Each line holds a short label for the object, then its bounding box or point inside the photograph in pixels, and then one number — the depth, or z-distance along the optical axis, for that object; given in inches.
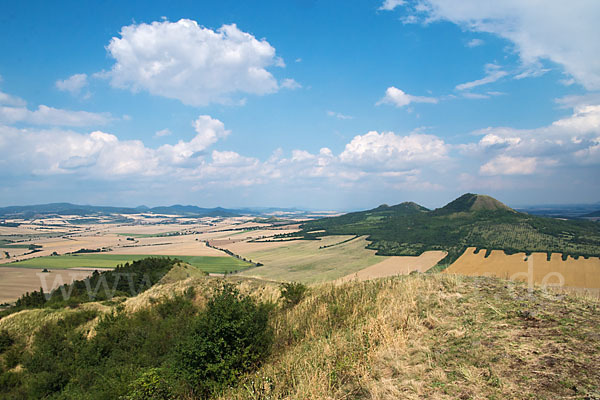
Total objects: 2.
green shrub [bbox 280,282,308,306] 576.2
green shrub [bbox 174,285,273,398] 332.2
